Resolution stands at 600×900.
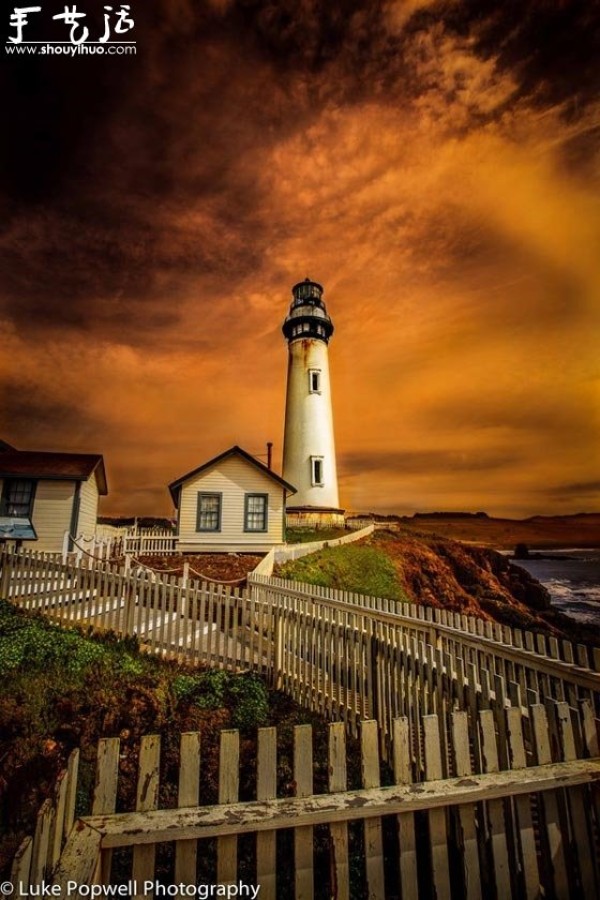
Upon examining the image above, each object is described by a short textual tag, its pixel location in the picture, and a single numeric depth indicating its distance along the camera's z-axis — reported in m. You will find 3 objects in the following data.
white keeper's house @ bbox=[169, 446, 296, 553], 21.70
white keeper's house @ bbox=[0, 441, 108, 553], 19.58
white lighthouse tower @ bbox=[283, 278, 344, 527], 33.00
